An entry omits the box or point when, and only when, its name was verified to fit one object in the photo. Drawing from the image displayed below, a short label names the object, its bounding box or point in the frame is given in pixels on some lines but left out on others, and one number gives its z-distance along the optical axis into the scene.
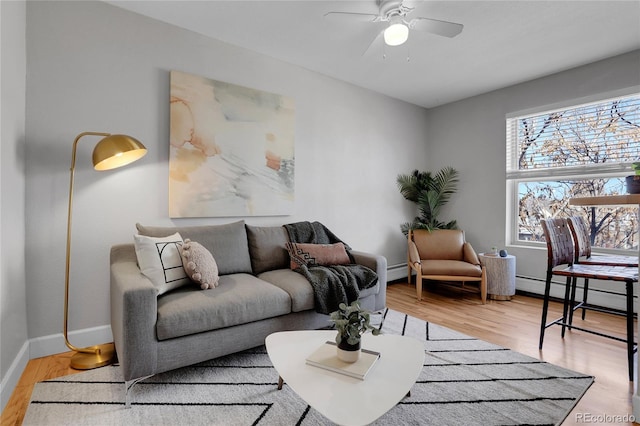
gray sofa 1.77
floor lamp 2.08
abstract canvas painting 2.78
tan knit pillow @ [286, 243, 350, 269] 2.92
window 3.33
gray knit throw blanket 2.48
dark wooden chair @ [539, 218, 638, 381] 2.03
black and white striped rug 1.65
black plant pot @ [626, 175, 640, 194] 1.75
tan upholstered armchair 3.66
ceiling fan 2.21
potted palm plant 4.61
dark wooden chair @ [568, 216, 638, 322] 2.48
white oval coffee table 1.20
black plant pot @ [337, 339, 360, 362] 1.47
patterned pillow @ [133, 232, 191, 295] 2.11
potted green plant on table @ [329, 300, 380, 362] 1.47
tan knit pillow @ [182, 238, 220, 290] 2.21
